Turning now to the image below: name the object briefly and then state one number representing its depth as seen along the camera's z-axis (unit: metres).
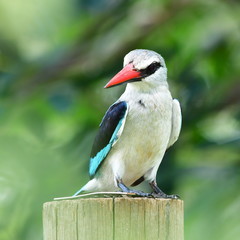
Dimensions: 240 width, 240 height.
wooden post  7.16
